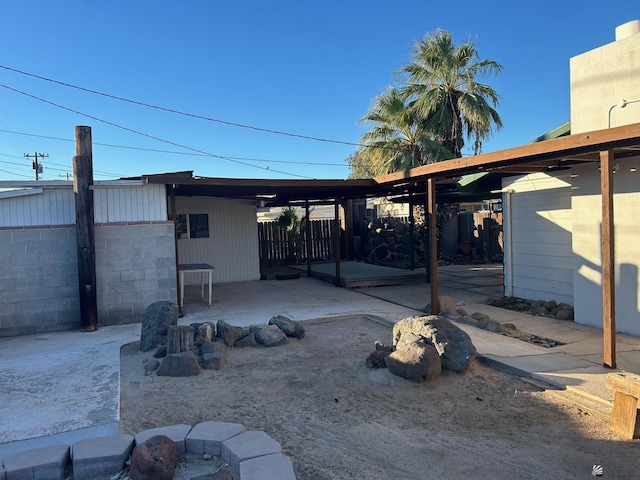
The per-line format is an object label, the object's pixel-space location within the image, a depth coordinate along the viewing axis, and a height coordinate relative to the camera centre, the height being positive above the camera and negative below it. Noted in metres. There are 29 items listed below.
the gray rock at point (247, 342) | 6.32 -1.49
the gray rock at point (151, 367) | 5.30 -1.51
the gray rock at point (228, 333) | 6.29 -1.37
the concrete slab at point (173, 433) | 3.42 -1.50
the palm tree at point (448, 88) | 13.50 +4.02
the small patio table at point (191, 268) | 8.95 -0.71
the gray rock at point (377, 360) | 5.22 -1.47
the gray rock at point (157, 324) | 6.25 -1.23
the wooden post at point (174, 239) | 8.28 -0.10
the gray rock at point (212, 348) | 5.71 -1.42
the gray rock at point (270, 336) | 6.36 -1.44
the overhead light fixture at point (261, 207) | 13.40 +0.69
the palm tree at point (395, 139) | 13.38 +2.71
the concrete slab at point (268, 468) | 2.90 -1.51
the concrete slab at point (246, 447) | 3.16 -1.50
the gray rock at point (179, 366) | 5.18 -1.48
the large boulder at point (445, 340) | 5.04 -1.26
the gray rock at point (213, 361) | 5.40 -1.49
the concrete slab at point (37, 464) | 3.11 -1.52
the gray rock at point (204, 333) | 6.03 -1.32
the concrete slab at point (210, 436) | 3.40 -1.50
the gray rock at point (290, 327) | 6.66 -1.39
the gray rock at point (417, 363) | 4.78 -1.41
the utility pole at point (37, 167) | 33.19 +5.01
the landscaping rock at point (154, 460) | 3.02 -1.48
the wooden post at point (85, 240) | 7.44 -0.06
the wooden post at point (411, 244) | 12.96 -0.49
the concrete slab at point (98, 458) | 3.20 -1.53
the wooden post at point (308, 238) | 13.37 -0.24
